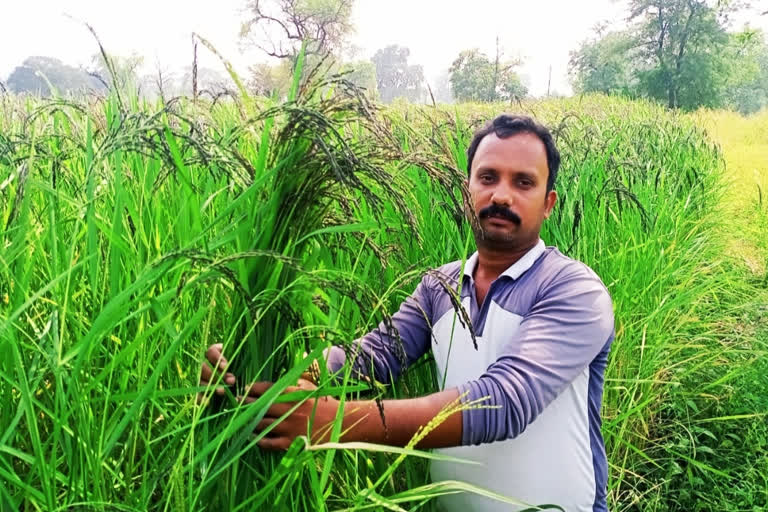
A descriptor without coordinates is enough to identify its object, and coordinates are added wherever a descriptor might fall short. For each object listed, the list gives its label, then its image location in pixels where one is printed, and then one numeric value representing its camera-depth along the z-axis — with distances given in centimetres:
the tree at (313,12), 4731
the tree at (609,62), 4012
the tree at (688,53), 3597
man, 122
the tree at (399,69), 10688
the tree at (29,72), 6725
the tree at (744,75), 3603
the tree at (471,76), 4791
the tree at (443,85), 14473
